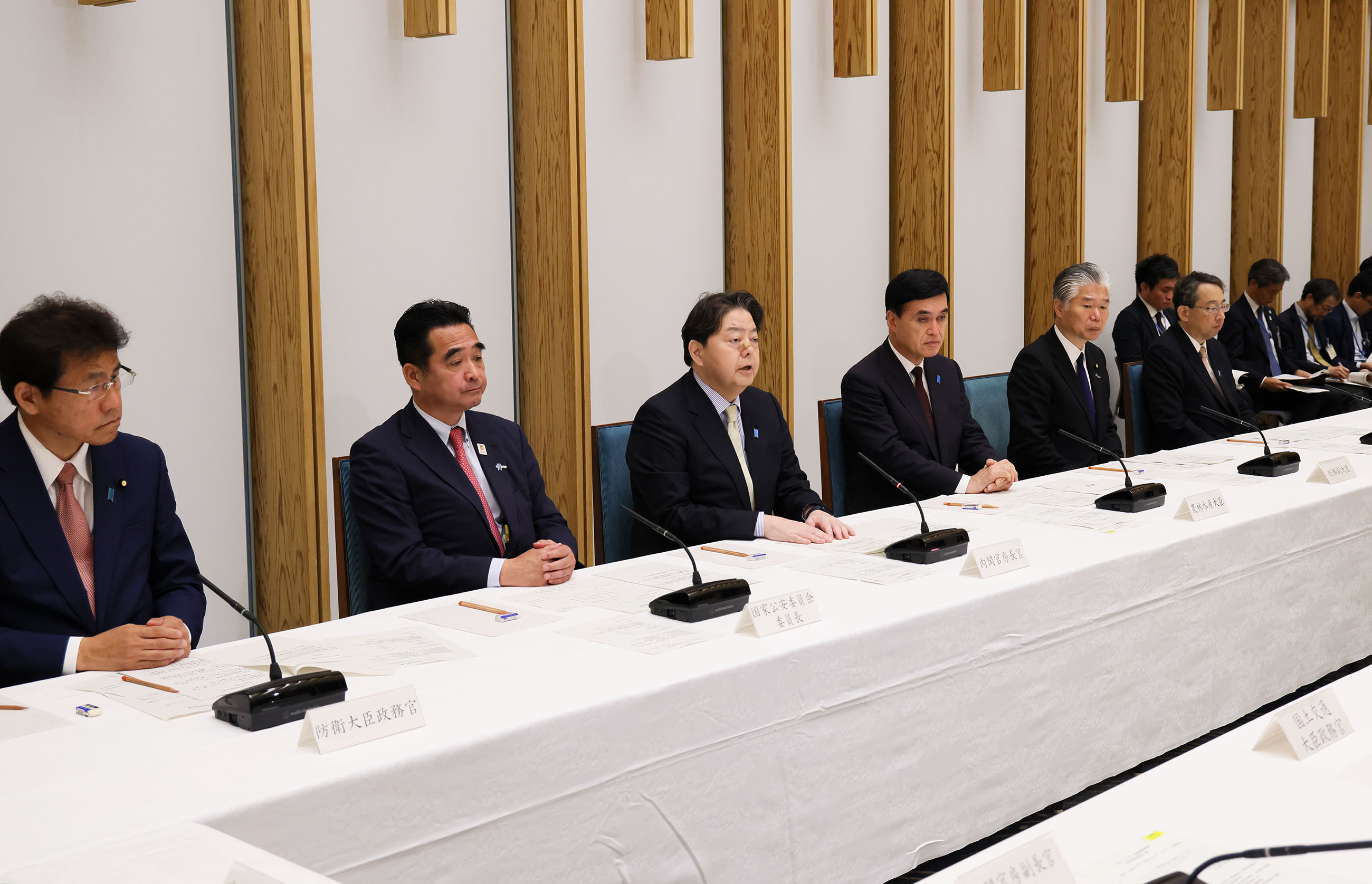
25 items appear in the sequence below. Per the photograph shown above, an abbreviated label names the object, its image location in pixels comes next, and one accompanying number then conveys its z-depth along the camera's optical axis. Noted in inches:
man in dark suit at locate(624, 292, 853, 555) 124.6
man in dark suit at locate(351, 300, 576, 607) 105.6
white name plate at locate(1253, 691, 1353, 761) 58.9
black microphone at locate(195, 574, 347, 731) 64.7
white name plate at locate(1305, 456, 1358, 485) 132.5
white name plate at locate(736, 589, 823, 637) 81.1
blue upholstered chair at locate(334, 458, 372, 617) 109.0
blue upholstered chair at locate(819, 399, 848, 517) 147.1
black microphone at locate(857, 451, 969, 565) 101.2
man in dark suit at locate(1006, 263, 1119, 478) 167.6
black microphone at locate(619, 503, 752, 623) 85.4
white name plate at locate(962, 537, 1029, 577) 95.3
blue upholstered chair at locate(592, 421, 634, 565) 126.3
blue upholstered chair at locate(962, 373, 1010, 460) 168.6
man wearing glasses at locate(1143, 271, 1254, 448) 190.1
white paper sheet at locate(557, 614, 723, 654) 79.2
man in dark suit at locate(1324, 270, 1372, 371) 307.3
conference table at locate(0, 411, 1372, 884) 59.2
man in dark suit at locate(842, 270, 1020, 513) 146.5
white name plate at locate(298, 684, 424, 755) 61.9
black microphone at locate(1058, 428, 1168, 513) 118.8
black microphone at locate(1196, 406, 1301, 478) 137.3
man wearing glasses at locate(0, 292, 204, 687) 77.7
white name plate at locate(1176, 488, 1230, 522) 114.0
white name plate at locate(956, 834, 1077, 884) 43.6
